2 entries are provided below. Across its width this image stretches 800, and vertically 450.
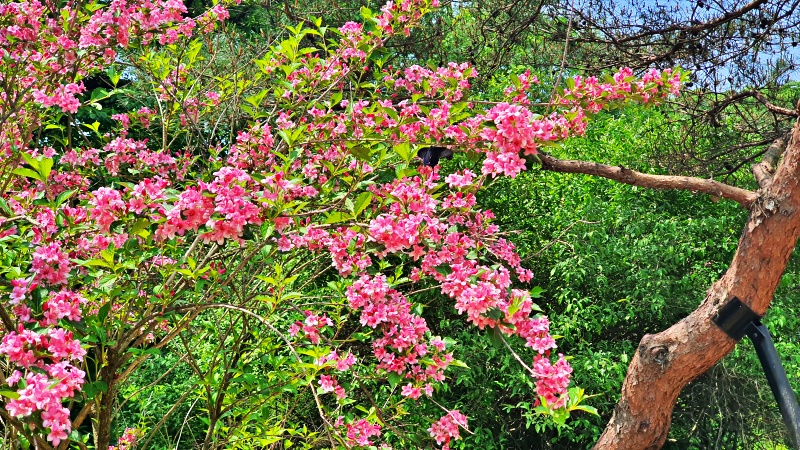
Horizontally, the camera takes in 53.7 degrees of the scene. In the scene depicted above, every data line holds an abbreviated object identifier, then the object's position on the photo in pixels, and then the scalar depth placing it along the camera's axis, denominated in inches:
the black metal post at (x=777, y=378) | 116.8
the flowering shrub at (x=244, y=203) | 66.1
